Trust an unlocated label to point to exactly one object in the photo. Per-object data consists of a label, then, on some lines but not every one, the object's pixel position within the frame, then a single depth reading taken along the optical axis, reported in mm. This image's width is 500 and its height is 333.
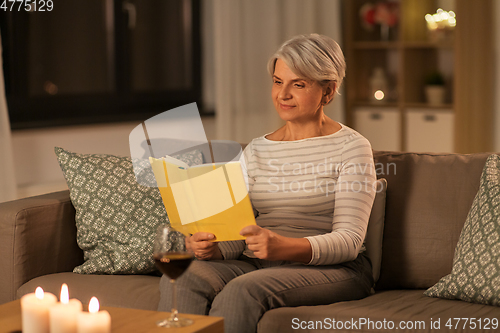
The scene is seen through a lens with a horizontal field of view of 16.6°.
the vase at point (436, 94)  8270
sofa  5090
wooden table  4411
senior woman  4788
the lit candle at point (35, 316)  4367
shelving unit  7733
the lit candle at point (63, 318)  4334
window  6357
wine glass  4425
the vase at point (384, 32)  8853
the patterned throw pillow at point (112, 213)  5231
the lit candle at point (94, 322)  4301
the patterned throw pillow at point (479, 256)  4841
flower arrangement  8573
